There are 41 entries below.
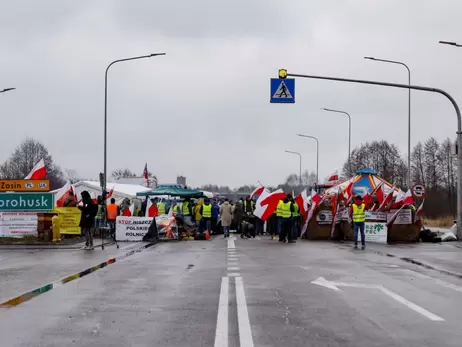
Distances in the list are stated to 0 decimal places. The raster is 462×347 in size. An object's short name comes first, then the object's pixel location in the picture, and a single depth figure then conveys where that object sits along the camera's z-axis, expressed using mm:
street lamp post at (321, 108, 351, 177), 57625
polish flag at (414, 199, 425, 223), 27875
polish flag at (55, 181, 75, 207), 30109
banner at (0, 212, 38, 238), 26672
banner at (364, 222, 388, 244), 27344
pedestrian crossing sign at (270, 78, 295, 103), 26062
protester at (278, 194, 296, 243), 26500
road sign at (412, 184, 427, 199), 28319
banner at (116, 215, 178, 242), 27812
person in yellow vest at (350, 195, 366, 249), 23578
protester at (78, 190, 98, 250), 22703
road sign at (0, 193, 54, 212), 26297
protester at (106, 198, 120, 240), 29578
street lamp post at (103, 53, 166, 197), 35362
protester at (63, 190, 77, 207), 27578
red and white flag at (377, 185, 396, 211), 27955
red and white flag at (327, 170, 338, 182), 48656
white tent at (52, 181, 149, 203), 43844
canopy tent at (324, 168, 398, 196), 38969
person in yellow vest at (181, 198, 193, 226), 33969
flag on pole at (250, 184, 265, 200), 31550
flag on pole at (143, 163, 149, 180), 61750
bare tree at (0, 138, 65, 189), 101000
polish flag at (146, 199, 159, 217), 29938
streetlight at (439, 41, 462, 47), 25469
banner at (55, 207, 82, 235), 27562
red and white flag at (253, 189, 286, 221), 30531
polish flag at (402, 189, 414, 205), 27625
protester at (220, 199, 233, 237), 32250
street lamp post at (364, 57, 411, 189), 40912
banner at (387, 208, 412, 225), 27781
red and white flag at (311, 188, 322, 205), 29609
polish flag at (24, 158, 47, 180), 28000
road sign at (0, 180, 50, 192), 27000
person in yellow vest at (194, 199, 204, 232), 32844
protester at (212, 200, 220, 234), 34403
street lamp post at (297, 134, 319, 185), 74981
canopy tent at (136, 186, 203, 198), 35562
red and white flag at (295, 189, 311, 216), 31178
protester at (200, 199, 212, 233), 31781
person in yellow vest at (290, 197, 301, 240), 28447
